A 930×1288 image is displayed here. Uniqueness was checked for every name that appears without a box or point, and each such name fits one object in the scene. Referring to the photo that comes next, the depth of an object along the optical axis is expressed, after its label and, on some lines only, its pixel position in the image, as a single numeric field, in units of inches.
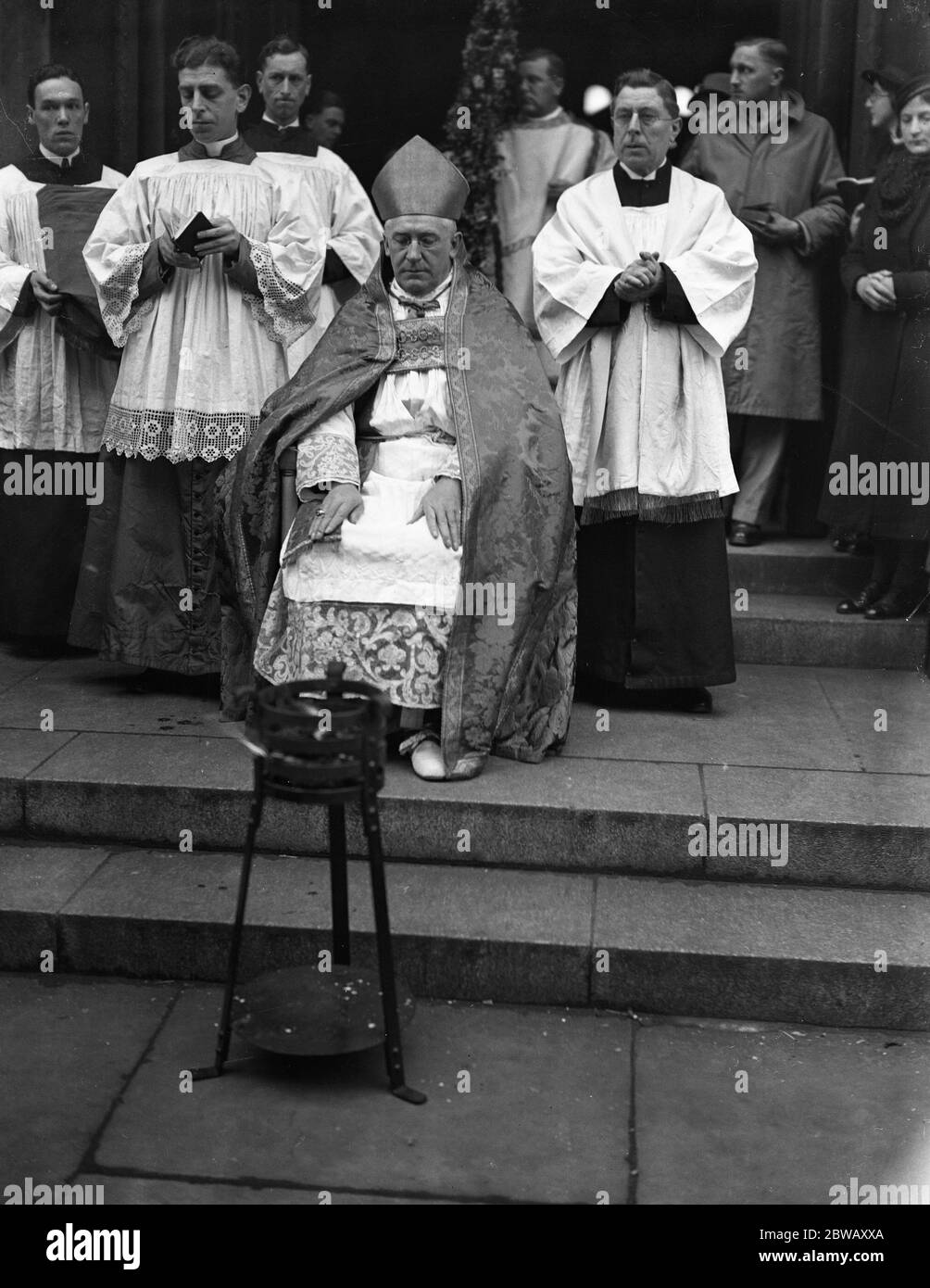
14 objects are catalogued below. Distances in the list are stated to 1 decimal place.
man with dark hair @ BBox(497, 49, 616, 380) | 273.1
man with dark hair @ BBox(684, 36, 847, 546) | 256.5
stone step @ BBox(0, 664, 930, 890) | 177.6
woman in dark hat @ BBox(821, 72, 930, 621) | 232.7
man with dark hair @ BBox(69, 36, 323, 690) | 215.3
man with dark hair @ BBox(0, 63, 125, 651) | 230.1
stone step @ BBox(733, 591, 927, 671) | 235.0
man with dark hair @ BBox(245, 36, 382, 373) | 225.6
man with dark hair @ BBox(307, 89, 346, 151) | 276.5
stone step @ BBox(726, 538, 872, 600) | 251.1
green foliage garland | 270.5
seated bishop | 189.3
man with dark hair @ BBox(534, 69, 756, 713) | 207.9
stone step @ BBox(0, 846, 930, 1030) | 163.3
